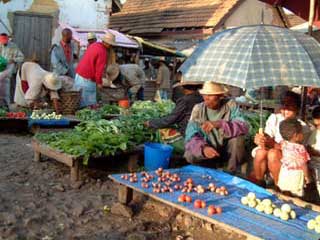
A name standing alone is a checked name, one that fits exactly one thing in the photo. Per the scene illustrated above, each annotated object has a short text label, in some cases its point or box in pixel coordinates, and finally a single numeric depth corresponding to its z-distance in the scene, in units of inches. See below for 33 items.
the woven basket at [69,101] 346.3
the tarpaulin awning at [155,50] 575.5
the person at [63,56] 384.2
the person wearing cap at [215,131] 194.4
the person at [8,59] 357.4
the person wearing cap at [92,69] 338.3
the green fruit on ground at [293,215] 140.7
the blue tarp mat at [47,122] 305.0
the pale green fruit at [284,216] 138.9
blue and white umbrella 164.1
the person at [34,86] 334.6
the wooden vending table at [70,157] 200.5
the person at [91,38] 397.1
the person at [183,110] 220.5
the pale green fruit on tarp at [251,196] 149.8
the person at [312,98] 418.9
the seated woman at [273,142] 178.2
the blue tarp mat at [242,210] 129.7
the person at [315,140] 181.9
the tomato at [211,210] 140.6
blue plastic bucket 210.4
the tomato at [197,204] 146.1
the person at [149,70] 657.6
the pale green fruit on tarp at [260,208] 145.4
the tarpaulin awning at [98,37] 501.9
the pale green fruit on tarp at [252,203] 148.8
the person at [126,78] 389.7
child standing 167.9
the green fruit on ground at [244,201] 150.9
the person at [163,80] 573.3
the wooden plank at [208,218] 127.7
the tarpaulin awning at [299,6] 279.3
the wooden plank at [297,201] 154.0
